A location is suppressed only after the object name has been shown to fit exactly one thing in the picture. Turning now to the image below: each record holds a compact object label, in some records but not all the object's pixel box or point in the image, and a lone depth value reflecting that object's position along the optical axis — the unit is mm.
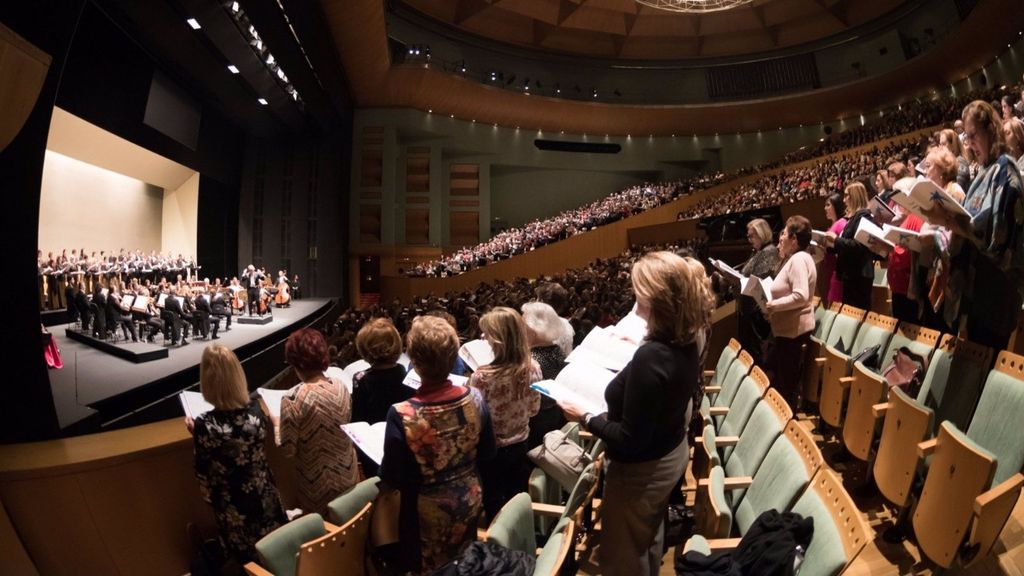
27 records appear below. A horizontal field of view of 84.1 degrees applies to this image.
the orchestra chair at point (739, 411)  2242
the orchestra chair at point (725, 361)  3228
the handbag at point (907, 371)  2215
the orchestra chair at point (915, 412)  1736
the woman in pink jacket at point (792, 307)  2793
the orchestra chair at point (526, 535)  1253
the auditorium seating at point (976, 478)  1314
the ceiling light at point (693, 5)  11225
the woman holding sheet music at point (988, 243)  1775
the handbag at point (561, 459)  1900
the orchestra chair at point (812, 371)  2938
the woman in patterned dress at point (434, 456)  1531
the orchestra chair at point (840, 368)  2486
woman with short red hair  1958
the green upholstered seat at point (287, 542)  1562
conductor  8844
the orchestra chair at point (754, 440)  1836
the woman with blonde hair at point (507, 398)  1884
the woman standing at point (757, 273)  3219
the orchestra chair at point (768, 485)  1451
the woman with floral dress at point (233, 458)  1868
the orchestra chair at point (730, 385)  2701
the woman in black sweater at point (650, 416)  1339
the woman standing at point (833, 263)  3576
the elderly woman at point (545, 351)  2242
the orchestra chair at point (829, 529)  1083
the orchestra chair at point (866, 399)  2096
